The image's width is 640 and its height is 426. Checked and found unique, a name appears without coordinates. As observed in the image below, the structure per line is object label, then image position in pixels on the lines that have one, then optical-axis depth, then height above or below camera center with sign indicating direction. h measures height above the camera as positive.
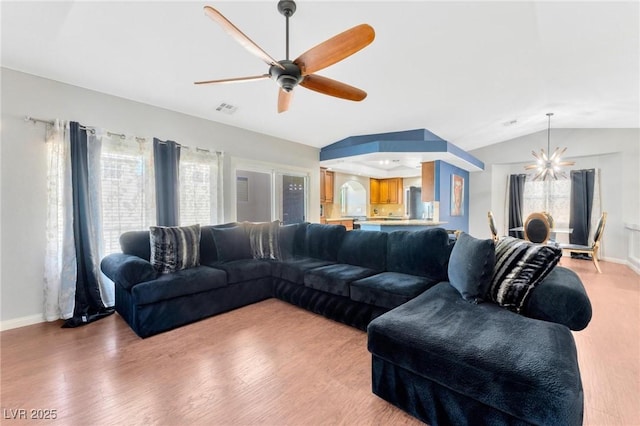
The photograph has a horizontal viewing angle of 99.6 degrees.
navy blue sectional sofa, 1.20 -0.75
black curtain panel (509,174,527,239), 7.27 +0.10
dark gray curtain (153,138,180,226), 3.56 +0.33
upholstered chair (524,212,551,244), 4.36 -0.42
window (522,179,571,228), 6.85 +0.10
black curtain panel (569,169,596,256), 6.30 -0.01
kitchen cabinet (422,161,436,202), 6.13 +0.52
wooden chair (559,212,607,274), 4.91 -0.82
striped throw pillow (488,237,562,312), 1.80 -0.47
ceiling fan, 1.63 +1.00
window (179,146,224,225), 3.91 +0.27
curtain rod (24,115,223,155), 2.76 +0.87
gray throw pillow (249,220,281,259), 3.77 -0.51
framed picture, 6.73 +0.20
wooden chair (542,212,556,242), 6.87 -0.89
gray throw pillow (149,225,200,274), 3.00 -0.50
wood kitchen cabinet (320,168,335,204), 6.74 +0.48
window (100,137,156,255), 3.23 +0.21
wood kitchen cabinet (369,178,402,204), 9.02 +0.43
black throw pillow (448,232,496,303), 1.93 -0.49
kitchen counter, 5.09 -0.41
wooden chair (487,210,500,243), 5.60 -0.50
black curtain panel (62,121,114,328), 2.92 -0.35
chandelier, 5.28 +0.76
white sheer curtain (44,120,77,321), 2.85 -0.28
